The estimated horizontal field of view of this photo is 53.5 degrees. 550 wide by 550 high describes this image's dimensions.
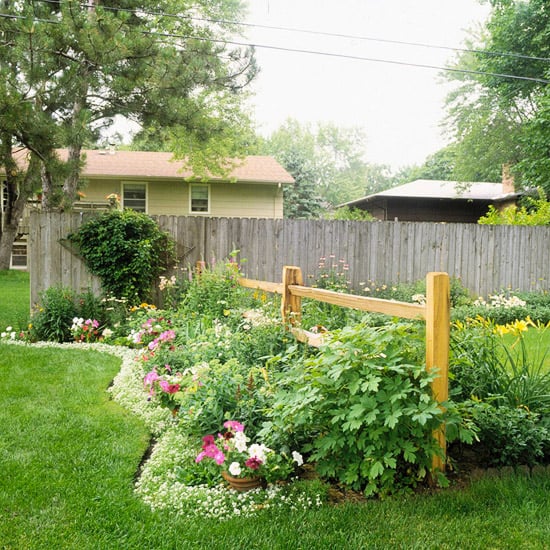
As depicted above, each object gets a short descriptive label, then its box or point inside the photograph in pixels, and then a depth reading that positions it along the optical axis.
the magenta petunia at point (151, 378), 3.94
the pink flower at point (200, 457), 2.81
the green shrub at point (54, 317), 6.97
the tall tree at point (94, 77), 8.38
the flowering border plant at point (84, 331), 6.82
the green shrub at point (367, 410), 2.53
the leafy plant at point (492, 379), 3.19
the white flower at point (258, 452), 2.66
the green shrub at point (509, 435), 2.87
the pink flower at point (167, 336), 4.73
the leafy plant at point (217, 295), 5.89
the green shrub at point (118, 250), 7.39
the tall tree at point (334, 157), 49.03
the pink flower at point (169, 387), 3.66
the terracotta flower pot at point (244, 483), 2.73
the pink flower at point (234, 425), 2.81
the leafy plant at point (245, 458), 2.67
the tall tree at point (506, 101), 15.95
